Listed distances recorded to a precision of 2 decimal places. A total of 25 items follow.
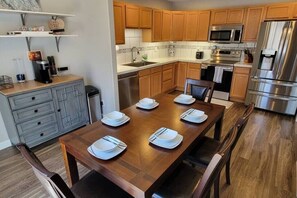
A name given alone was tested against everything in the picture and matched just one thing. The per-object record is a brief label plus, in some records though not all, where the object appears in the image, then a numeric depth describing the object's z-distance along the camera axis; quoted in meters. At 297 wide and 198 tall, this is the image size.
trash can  3.02
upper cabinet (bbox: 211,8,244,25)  3.91
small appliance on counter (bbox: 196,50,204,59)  4.73
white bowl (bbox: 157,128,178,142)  1.26
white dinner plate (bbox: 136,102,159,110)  1.86
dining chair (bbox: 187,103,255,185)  1.50
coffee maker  2.46
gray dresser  2.21
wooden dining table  1.01
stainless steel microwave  3.97
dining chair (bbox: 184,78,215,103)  2.28
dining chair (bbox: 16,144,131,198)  0.79
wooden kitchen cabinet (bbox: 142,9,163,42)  4.09
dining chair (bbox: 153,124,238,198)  0.95
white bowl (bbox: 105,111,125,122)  1.56
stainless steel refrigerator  3.14
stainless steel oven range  4.05
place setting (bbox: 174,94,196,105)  2.00
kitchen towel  4.08
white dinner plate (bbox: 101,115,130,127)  1.53
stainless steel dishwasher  3.25
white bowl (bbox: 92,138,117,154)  1.16
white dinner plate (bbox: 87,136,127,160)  1.14
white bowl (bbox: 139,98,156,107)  1.88
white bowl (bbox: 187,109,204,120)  1.59
